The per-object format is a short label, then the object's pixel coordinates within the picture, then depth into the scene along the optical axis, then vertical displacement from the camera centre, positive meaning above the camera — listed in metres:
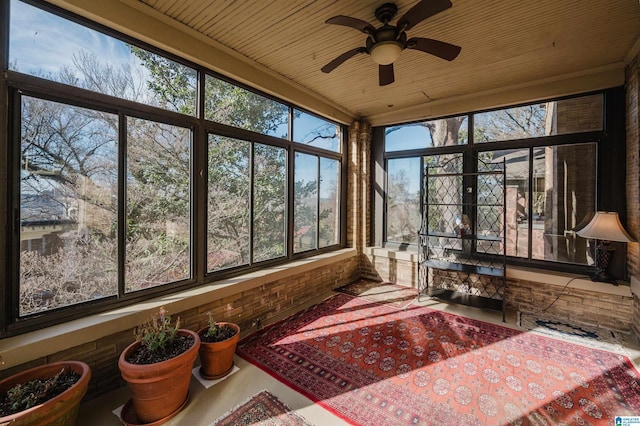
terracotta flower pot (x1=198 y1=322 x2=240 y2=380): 2.34 -1.27
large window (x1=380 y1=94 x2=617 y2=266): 3.62 +0.74
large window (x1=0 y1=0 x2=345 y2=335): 2.00 +0.39
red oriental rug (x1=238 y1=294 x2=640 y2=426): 1.99 -1.44
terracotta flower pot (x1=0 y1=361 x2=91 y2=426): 1.47 -1.09
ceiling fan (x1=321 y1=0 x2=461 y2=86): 2.11 +1.48
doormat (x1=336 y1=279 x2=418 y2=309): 4.14 -1.33
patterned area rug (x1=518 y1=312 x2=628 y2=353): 2.94 -1.41
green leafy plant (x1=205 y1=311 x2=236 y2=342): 2.46 -1.12
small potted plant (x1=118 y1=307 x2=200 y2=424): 1.85 -1.11
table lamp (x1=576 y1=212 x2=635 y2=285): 3.06 -0.26
